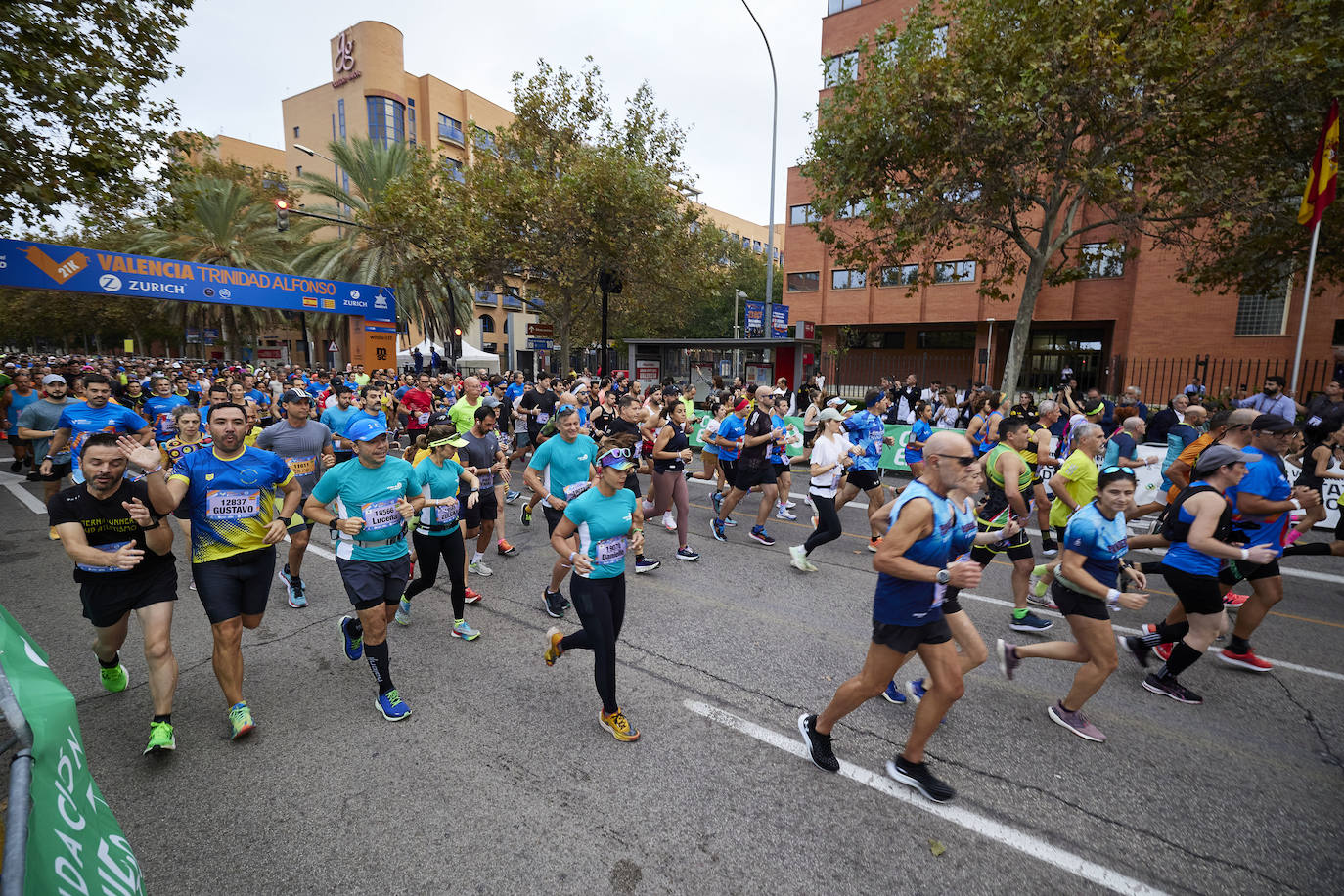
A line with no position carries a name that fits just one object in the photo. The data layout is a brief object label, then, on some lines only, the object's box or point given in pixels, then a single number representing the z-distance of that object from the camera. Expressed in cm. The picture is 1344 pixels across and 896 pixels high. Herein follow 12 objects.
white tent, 3530
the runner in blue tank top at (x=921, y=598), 324
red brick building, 2253
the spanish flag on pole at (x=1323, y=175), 1129
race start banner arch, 1742
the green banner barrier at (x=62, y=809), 138
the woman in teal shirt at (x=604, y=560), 383
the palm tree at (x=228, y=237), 2966
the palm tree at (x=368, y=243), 2722
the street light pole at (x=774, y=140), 2153
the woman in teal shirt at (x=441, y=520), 491
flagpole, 1181
